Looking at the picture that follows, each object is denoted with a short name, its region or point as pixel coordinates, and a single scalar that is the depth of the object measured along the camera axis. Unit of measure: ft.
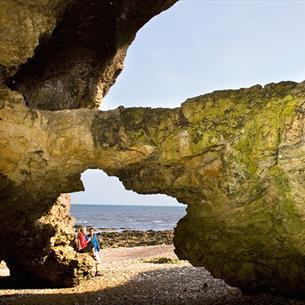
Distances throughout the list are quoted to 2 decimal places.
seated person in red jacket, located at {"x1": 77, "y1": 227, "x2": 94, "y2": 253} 68.28
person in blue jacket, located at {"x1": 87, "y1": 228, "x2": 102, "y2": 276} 68.88
